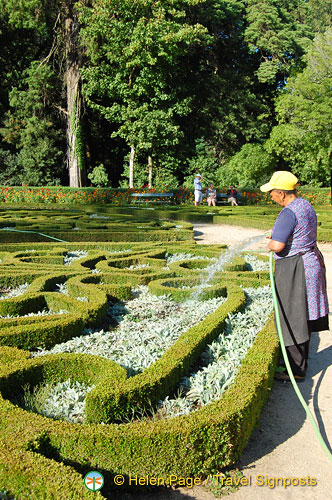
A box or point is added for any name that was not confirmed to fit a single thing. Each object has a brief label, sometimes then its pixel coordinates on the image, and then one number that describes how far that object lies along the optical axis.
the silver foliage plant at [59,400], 2.60
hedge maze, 2.07
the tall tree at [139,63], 21.53
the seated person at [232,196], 19.53
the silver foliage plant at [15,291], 4.82
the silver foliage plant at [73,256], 6.53
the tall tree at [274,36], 26.16
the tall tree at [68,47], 22.58
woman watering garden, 3.29
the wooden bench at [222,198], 20.80
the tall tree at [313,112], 20.12
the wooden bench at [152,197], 18.95
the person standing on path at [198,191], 17.34
